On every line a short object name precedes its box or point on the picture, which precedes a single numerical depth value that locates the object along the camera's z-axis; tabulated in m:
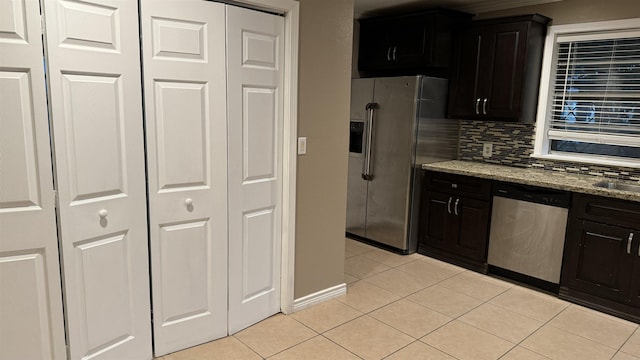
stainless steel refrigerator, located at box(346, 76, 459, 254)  4.01
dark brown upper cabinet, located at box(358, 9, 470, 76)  4.00
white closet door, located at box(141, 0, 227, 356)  2.14
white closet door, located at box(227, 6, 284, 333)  2.43
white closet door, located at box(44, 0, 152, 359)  1.84
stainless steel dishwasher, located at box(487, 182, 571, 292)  3.32
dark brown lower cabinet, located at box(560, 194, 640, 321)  2.96
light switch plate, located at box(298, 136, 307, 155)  2.79
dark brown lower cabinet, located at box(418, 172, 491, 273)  3.76
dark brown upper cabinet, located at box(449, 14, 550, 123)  3.67
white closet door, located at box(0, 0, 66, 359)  1.69
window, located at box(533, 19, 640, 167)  3.47
